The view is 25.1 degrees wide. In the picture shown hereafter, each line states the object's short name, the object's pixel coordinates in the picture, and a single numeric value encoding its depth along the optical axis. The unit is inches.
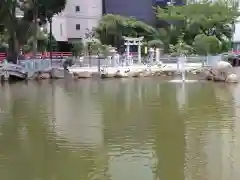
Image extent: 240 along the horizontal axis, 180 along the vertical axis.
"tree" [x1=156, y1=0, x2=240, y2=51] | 2174.0
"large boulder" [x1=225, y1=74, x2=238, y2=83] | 1158.3
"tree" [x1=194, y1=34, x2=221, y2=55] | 1830.7
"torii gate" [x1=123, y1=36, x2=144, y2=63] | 1764.8
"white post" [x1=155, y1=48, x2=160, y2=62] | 1710.0
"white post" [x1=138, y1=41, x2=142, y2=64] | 1780.6
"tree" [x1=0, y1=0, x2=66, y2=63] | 1475.1
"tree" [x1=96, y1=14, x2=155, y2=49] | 2304.4
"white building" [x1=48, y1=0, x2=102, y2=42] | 2608.3
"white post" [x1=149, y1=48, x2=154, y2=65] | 1690.0
